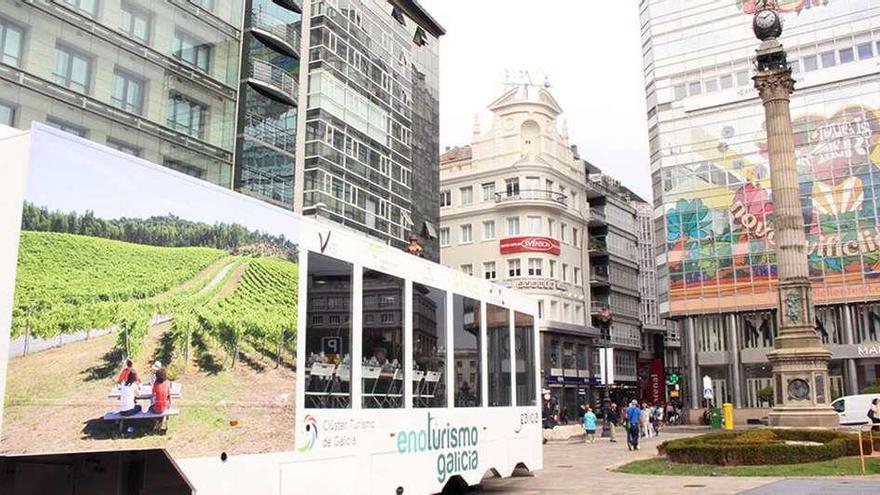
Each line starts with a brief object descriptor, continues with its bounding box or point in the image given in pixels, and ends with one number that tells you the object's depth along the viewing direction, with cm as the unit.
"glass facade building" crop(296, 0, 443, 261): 4341
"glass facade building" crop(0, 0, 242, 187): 2739
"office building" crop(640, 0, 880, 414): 5341
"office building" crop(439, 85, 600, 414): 6191
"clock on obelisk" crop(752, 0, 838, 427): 2883
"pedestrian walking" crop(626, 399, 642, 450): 2952
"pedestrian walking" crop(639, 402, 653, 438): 4064
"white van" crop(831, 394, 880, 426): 3600
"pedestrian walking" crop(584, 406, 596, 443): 3581
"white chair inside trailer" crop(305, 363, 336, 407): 876
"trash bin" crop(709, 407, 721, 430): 4419
